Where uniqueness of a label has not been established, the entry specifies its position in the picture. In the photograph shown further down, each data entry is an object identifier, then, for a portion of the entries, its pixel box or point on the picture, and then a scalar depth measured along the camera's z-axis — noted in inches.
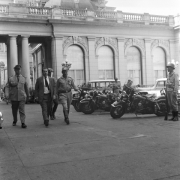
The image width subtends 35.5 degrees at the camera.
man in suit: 349.4
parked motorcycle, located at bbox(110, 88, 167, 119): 435.5
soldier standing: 386.6
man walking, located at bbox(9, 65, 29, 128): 346.0
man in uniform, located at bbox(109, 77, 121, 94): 538.6
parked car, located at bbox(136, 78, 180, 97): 607.2
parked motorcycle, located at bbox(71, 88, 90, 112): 606.5
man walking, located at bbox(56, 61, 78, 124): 370.1
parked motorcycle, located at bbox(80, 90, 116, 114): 526.3
